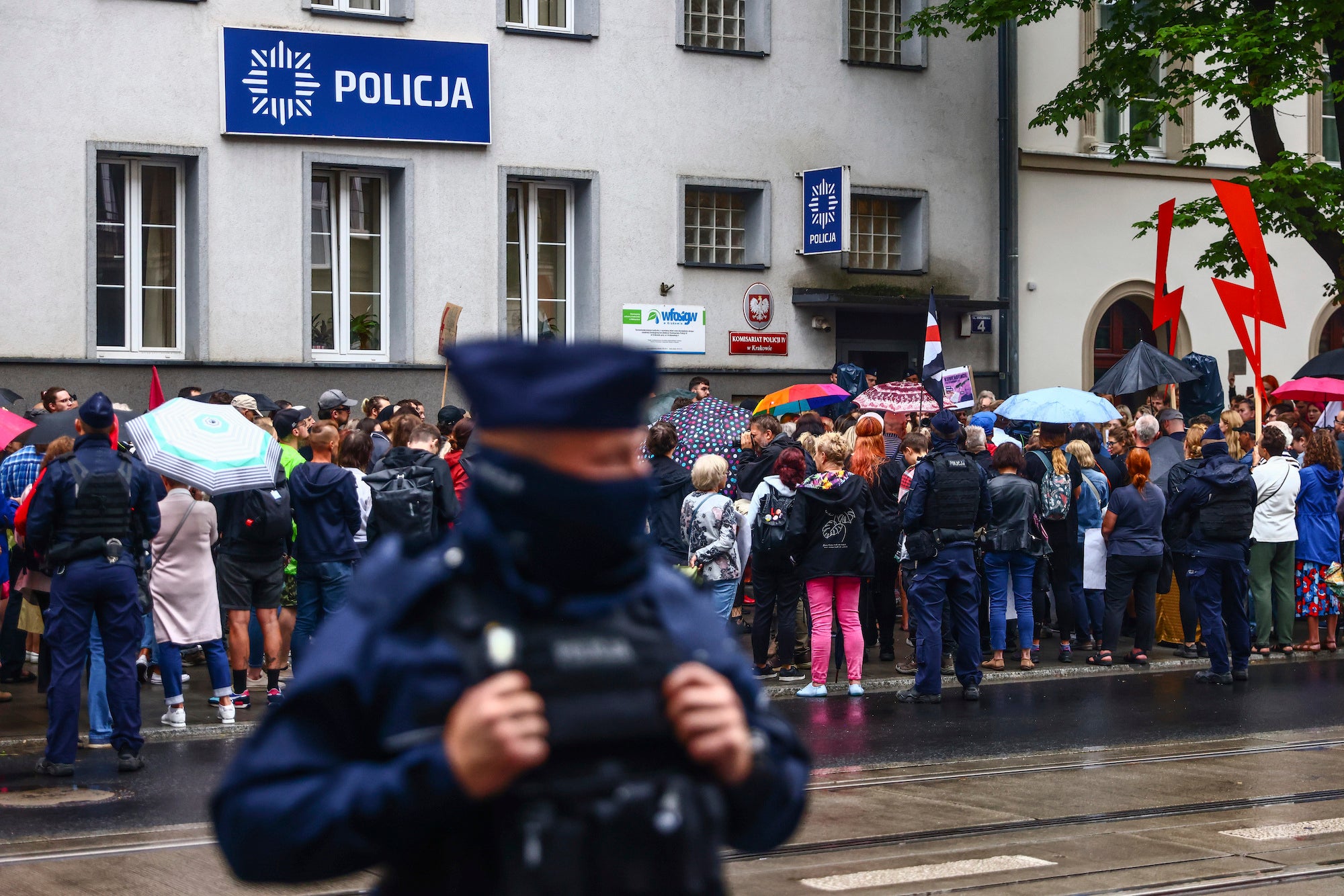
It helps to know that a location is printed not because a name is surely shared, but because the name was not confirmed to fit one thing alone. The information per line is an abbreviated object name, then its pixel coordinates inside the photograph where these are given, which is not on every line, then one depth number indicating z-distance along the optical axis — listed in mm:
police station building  18891
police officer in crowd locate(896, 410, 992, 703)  11664
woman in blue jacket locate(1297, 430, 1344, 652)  14789
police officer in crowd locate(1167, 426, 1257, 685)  12859
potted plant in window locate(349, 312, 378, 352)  20891
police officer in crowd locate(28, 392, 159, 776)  9023
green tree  21312
